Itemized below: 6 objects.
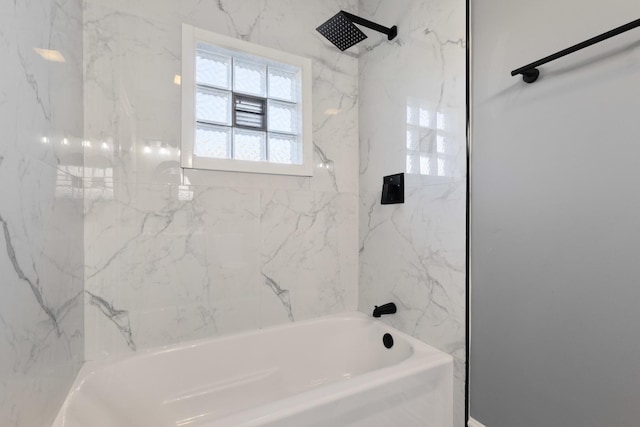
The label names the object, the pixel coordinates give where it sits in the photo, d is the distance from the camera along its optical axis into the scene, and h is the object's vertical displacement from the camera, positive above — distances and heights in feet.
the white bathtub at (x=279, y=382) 3.37 -2.57
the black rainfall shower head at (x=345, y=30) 4.80 +3.22
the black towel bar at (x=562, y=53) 2.52 +1.64
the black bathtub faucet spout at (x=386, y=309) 5.46 -1.83
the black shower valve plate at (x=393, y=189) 5.35 +0.46
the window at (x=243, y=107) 5.02 +2.07
